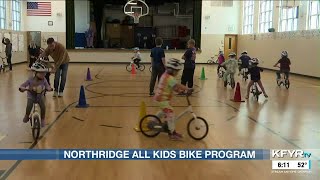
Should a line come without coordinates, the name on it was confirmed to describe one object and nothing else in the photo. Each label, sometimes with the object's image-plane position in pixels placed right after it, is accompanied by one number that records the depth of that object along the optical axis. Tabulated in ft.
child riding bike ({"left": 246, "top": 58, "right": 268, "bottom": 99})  33.74
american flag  88.33
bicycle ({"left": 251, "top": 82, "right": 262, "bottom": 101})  34.22
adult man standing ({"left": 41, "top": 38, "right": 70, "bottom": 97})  30.68
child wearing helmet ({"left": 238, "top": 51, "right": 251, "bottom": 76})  50.11
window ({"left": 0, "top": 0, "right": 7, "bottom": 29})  70.69
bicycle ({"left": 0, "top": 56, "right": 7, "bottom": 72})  59.85
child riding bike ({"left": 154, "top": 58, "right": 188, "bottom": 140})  18.45
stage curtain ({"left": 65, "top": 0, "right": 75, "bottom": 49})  89.81
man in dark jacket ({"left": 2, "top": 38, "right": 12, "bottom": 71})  61.87
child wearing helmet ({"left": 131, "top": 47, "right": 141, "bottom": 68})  64.85
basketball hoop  84.64
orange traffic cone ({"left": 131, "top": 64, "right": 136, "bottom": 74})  61.51
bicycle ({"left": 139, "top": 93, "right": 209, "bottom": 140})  19.53
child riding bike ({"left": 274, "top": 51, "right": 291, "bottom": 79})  42.83
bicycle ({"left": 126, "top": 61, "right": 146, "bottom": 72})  66.64
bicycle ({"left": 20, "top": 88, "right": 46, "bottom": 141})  18.79
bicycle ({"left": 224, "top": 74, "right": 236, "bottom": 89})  42.96
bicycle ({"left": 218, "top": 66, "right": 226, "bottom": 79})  55.47
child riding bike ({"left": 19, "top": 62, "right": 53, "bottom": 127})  18.78
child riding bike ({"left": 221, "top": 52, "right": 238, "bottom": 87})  41.81
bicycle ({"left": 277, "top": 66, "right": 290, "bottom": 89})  44.19
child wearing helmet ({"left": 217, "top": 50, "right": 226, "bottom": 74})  54.03
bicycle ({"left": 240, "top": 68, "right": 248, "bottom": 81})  52.02
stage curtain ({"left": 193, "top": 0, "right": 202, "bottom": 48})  92.79
